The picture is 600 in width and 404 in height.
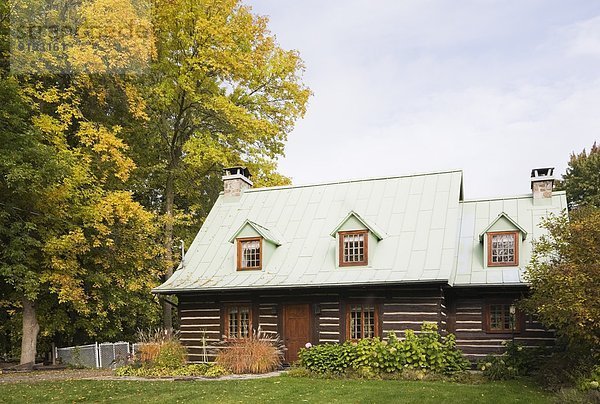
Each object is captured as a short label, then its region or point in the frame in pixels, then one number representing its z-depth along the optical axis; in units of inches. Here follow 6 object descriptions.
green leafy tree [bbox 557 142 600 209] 1433.3
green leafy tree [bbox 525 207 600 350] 561.0
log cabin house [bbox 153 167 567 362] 774.5
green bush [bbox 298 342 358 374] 724.0
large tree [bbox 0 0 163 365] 821.2
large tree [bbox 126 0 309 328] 1075.9
